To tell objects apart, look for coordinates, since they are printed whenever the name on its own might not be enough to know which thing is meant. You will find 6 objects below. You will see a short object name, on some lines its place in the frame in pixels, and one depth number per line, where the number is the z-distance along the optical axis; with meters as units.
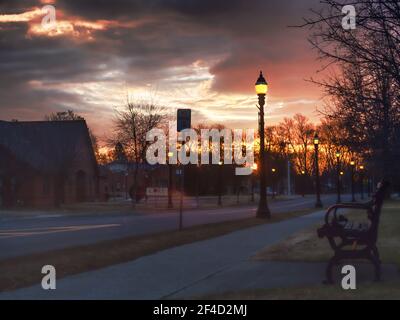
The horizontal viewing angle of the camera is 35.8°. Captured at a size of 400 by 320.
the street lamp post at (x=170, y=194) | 47.88
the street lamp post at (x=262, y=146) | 24.28
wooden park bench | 9.10
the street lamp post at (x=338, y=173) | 45.49
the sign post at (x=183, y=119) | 18.23
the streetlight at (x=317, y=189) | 42.91
